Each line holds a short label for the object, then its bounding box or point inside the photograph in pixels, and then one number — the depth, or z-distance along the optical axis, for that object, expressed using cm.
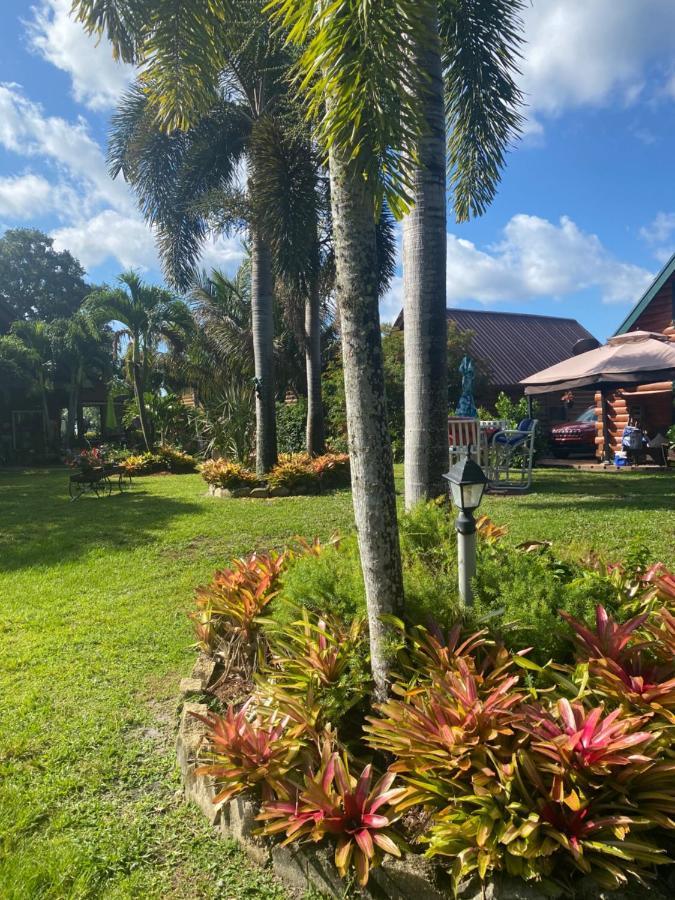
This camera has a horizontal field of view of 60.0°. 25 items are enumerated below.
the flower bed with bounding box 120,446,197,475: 1870
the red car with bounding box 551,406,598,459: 1583
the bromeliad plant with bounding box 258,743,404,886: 195
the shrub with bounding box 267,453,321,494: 1158
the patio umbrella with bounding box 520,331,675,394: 1155
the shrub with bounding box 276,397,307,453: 1928
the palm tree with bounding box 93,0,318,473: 1152
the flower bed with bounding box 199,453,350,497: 1158
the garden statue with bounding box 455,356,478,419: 1016
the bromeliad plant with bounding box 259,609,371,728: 259
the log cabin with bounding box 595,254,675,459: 1440
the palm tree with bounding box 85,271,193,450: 2122
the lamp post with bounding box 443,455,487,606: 278
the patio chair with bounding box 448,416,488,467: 928
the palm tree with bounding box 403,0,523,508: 525
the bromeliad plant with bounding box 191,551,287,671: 350
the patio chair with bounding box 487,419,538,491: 984
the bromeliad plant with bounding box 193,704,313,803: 230
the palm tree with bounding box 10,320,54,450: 2252
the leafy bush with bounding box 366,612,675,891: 179
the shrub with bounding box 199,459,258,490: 1168
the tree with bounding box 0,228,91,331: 4112
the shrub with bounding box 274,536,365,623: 321
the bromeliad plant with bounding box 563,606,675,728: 217
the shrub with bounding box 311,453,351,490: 1211
